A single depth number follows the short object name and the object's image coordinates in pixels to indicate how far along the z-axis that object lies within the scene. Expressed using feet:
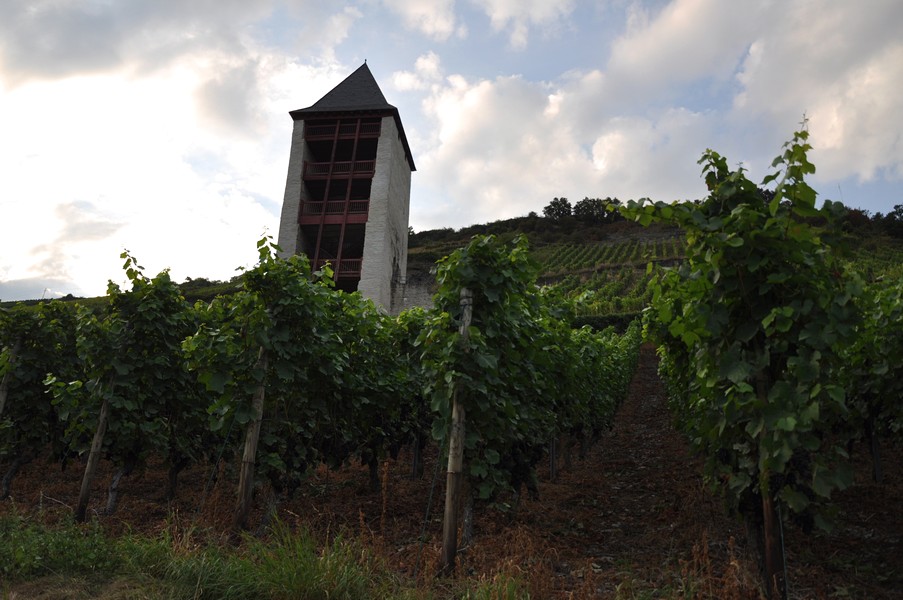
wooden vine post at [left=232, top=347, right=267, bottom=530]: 22.56
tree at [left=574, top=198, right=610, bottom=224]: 315.58
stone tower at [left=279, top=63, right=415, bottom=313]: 104.73
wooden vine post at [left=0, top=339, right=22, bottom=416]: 34.35
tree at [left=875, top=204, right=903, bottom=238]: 231.30
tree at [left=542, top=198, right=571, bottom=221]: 327.06
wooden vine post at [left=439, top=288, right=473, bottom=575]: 18.02
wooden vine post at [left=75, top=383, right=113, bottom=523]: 26.84
